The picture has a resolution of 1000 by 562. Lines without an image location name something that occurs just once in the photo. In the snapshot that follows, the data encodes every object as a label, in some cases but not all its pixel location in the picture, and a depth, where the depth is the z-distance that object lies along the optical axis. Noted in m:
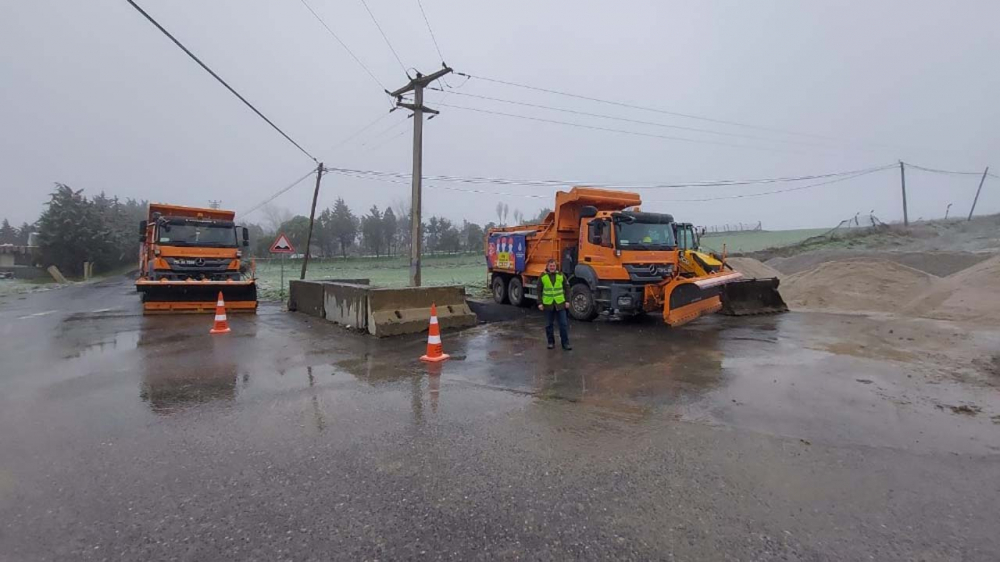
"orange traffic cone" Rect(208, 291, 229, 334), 10.28
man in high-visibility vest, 8.39
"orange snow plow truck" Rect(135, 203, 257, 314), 13.00
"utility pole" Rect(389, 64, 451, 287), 15.30
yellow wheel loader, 13.04
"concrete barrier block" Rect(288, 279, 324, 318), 12.72
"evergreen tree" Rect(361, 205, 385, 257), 68.31
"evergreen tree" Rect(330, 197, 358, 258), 64.75
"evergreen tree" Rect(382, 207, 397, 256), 69.88
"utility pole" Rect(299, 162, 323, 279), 22.16
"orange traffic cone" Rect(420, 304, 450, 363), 7.77
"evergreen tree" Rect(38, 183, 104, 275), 36.28
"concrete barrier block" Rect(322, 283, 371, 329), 10.30
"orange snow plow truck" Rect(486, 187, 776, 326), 10.92
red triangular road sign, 17.91
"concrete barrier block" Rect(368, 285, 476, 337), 9.89
